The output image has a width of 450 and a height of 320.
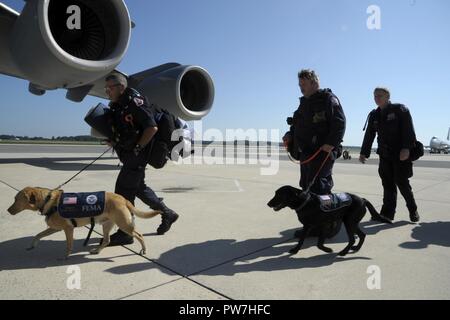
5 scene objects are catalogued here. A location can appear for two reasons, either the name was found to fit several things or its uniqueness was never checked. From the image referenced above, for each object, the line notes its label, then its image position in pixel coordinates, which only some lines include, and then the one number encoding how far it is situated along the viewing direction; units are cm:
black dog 279
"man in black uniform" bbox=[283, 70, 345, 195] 313
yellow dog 261
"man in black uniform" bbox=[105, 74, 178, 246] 298
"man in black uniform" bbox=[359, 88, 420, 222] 390
